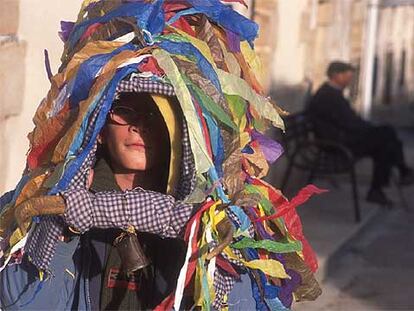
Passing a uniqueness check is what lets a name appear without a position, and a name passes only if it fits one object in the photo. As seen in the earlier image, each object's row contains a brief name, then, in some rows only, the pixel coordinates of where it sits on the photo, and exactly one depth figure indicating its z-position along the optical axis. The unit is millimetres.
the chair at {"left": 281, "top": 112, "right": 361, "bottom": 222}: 9344
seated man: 9836
